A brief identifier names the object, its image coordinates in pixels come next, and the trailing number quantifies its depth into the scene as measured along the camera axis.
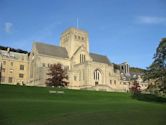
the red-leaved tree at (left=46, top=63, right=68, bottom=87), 39.73
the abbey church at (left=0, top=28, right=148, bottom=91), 48.27
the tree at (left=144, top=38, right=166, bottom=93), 26.49
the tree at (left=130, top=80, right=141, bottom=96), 49.56
